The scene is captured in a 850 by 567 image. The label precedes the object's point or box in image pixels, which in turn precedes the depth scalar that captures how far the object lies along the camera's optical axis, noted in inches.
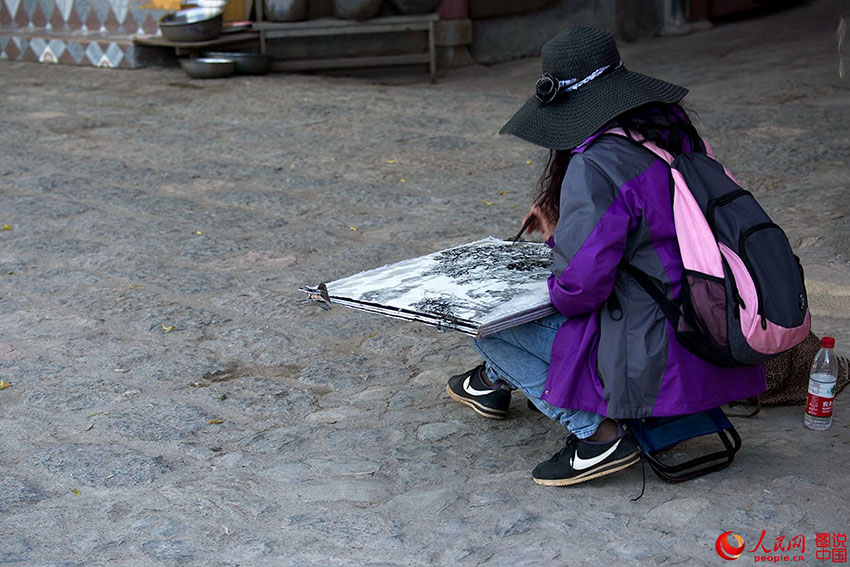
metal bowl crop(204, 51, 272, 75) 349.1
